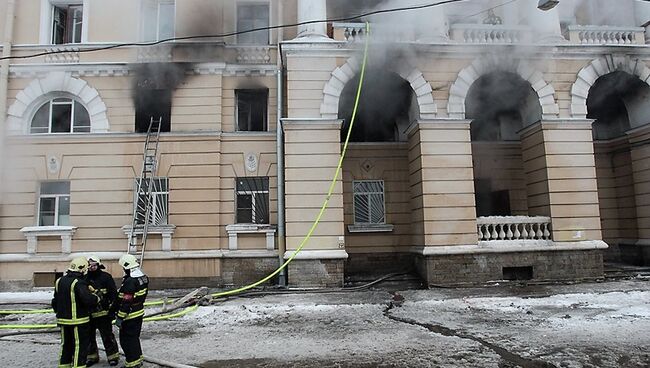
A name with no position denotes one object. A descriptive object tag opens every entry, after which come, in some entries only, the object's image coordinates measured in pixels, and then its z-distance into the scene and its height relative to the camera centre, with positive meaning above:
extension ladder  12.50 +1.26
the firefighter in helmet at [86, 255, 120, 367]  5.64 -0.99
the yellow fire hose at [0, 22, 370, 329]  10.38 +0.50
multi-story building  12.00 +2.86
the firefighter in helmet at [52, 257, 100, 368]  5.22 -0.89
